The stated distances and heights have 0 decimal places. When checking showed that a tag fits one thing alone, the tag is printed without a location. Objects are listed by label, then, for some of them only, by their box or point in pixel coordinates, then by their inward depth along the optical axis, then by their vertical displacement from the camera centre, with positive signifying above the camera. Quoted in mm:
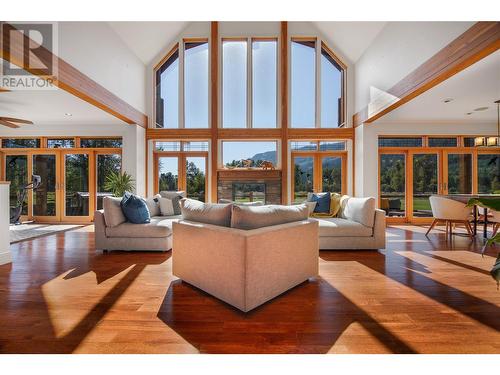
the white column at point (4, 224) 3090 -484
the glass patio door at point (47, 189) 6594 -53
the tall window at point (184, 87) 6914 +2881
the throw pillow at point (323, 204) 4426 -316
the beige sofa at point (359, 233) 3697 -708
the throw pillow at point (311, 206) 4445 -363
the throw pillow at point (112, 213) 3678 -396
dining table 4527 -234
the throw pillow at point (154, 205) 4559 -356
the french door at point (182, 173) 7027 +408
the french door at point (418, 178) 6562 +239
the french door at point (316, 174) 6926 +371
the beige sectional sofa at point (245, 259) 1892 -636
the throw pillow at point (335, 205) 4379 -331
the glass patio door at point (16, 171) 6633 +444
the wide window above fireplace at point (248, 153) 6875 +969
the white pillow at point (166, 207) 4668 -390
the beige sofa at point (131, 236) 3658 -747
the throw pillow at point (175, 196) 4801 -199
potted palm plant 5645 +70
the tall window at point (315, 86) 6832 +2888
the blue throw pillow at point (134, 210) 3740 -356
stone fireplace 6746 +53
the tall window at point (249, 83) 6871 +2987
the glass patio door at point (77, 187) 6621 +1
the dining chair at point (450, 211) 4430 -464
